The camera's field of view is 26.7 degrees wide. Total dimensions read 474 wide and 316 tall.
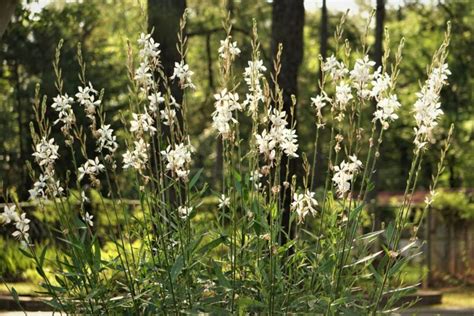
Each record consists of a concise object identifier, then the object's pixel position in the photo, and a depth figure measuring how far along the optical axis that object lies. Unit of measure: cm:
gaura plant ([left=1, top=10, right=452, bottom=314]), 460
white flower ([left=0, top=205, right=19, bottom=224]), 468
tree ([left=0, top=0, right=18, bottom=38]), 618
